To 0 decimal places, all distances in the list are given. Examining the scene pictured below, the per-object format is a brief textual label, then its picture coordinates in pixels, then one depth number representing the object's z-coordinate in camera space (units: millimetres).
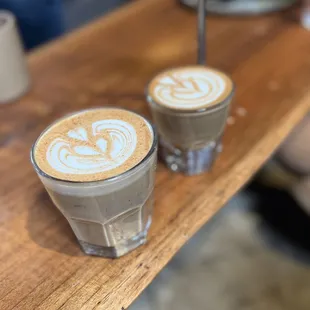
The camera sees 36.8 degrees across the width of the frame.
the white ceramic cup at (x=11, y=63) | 745
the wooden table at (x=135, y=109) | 476
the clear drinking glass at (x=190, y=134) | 544
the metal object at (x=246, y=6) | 981
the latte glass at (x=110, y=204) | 428
